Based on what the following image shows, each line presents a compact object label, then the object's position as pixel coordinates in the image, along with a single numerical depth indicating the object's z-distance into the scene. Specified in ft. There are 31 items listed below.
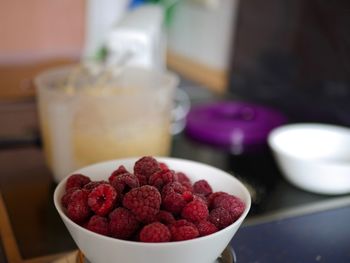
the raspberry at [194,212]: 1.48
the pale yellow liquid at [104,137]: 2.48
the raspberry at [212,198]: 1.64
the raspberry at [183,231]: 1.44
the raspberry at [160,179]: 1.59
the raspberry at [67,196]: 1.58
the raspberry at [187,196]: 1.53
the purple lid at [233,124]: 3.14
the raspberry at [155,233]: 1.41
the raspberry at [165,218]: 1.48
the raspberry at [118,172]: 1.66
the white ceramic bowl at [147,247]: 1.41
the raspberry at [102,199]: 1.48
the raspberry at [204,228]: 1.49
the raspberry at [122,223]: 1.45
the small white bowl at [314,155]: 2.44
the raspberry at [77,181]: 1.67
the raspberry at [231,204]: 1.57
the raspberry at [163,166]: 1.68
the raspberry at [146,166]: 1.66
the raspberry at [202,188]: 1.72
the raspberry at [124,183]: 1.55
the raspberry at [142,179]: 1.61
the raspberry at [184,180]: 1.65
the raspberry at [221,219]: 1.55
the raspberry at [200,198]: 1.54
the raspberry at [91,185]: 1.57
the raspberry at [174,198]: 1.51
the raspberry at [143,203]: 1.45
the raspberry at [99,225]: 1.47
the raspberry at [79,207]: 1.51
